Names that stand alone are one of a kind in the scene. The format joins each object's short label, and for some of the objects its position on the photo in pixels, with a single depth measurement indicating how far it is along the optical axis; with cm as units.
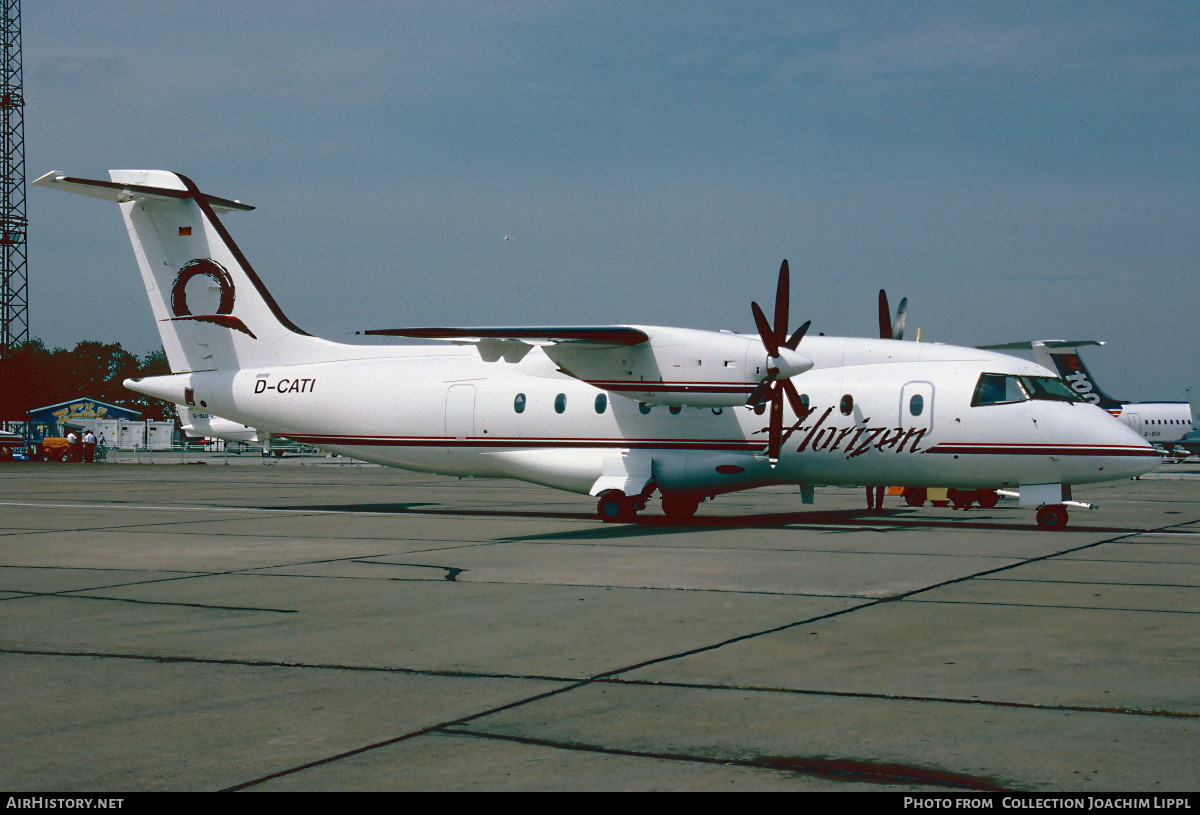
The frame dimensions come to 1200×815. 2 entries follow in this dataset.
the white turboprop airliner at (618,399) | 2159
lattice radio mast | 8262
